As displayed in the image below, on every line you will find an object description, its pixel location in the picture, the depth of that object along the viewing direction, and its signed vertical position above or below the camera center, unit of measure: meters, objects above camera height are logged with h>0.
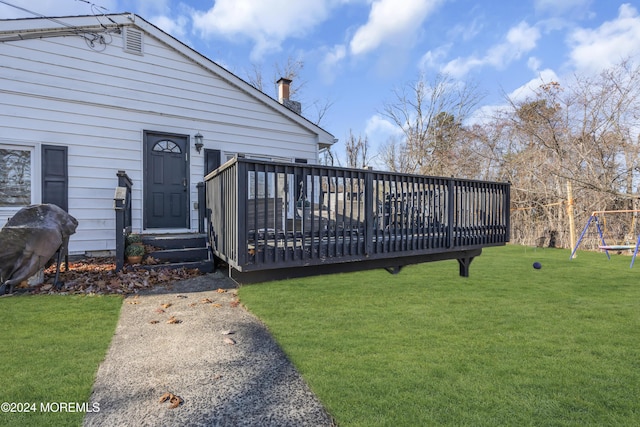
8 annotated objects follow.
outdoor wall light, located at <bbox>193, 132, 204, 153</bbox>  7.07 +1.62
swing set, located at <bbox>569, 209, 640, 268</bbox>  7.05 -0.50
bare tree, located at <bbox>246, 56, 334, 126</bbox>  19.89 +8.28
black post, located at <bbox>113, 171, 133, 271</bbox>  4.96 +0.01
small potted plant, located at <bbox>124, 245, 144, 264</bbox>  5.31 -0.53
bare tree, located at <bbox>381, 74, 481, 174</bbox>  18.14 +5.57
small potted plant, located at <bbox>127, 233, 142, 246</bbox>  5.49 -0.34
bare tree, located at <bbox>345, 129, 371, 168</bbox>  22.16 +4.43
